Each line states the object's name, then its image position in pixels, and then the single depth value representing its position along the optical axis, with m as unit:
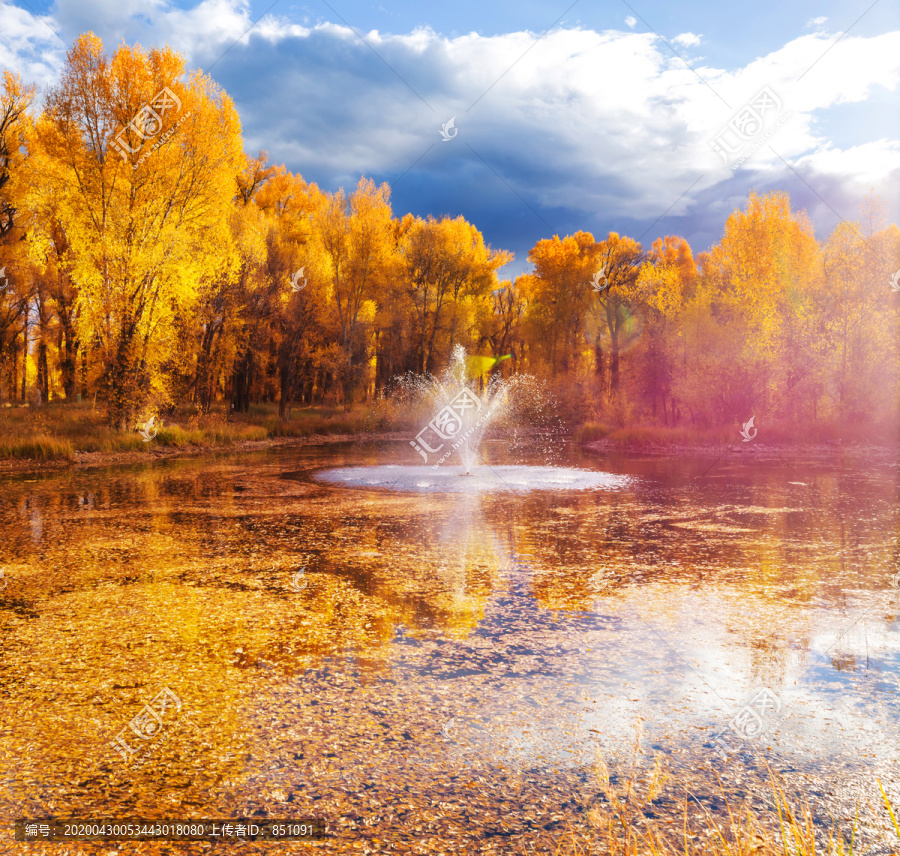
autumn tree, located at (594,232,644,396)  36.09
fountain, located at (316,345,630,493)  14.71
